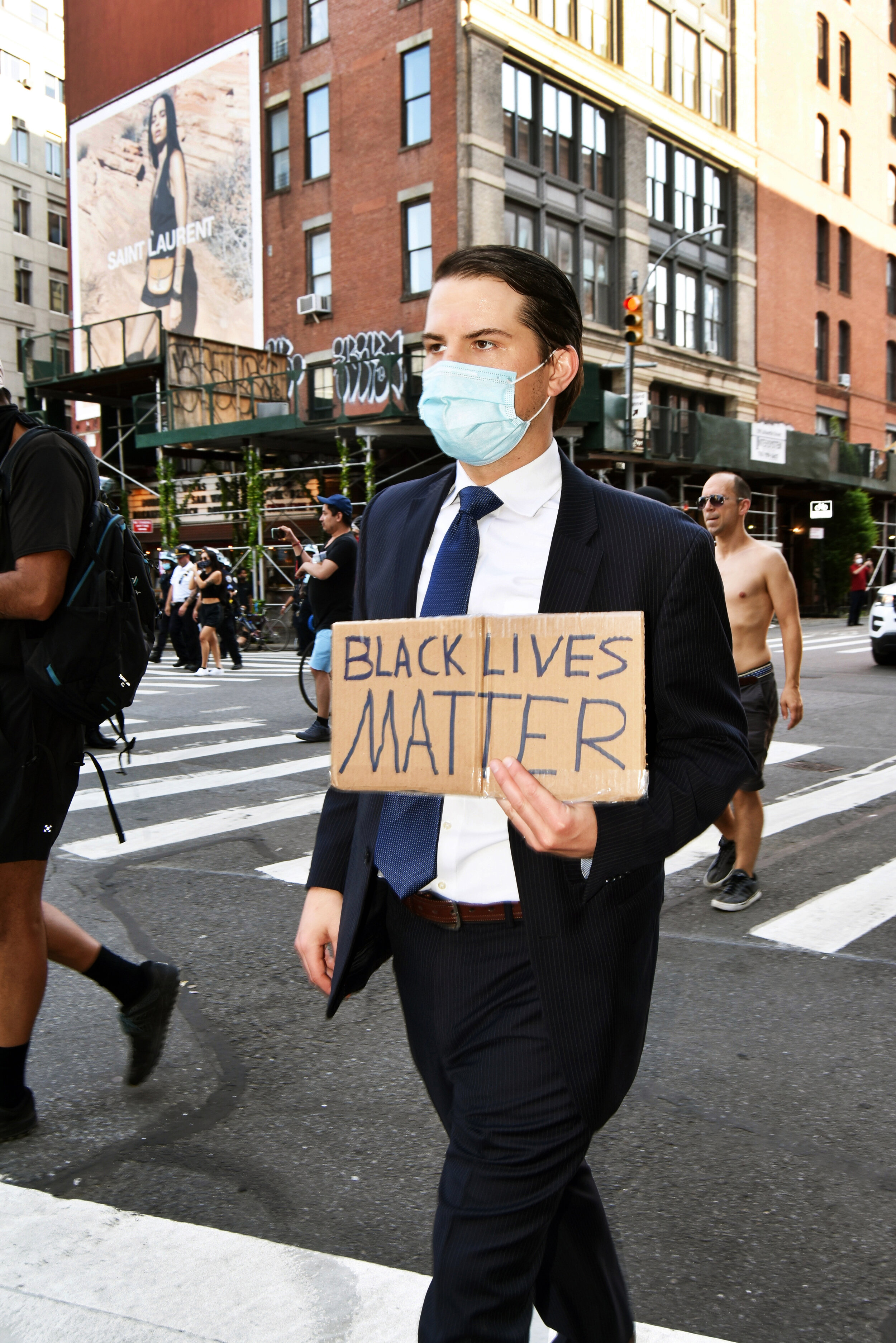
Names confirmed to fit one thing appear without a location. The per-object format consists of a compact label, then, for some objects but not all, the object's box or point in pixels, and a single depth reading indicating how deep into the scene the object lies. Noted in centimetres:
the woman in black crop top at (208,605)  1761
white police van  1836
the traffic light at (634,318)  1923
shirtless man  579
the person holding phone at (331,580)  962
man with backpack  304
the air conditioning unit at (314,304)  3078
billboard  3294
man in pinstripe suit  180
